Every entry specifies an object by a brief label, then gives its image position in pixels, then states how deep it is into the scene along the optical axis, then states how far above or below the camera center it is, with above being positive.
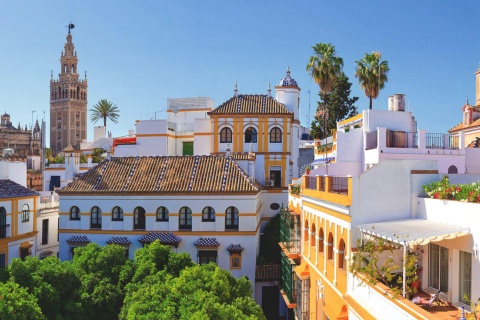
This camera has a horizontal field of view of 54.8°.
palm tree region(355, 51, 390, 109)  35.53 +7.52
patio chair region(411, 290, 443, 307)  12.03 -3.42
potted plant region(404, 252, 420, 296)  11.89 -2.90
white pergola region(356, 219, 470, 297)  11.79 -1.68
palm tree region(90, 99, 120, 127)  68.51 +8.57
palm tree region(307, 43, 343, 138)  38.53 +8.67
